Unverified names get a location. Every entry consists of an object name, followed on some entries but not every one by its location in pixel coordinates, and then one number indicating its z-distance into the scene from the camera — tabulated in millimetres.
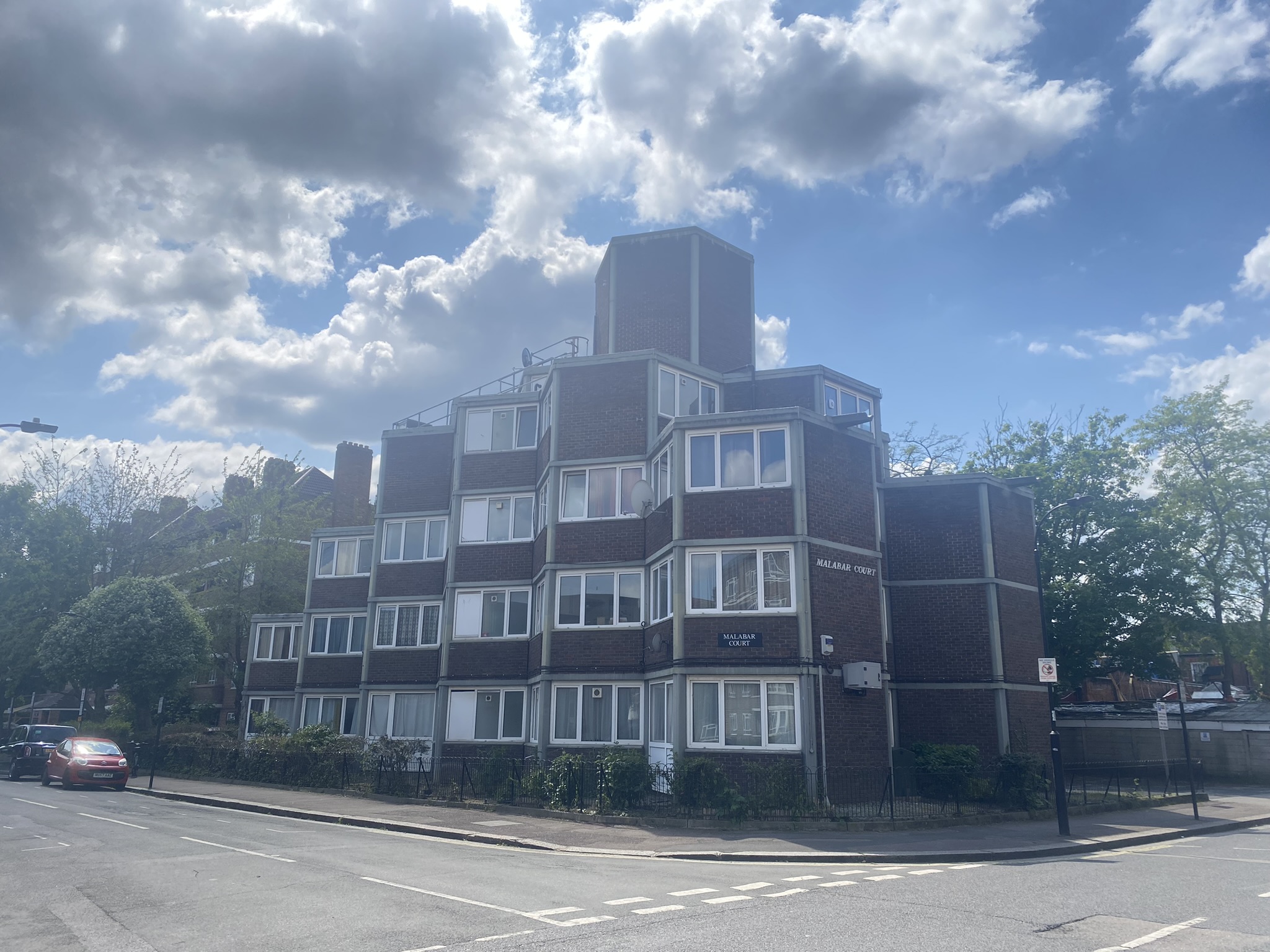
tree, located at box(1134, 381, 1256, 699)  43531
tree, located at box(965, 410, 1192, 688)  39875
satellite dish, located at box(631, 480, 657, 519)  25281
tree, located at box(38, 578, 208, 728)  38719
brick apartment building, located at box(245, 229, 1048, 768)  22047
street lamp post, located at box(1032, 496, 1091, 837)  18203
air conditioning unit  21750
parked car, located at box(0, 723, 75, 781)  32500
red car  28234
